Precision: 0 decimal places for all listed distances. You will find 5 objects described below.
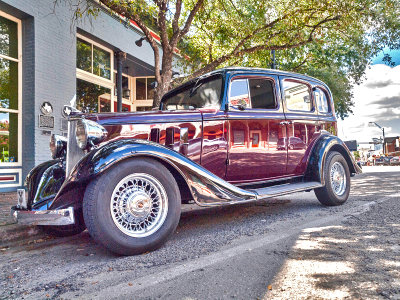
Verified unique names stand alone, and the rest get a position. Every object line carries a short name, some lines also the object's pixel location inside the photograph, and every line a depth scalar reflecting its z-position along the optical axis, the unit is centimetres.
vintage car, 269
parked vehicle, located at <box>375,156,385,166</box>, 4132
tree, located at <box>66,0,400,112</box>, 751
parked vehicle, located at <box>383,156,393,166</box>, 3981
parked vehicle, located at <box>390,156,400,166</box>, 3823
